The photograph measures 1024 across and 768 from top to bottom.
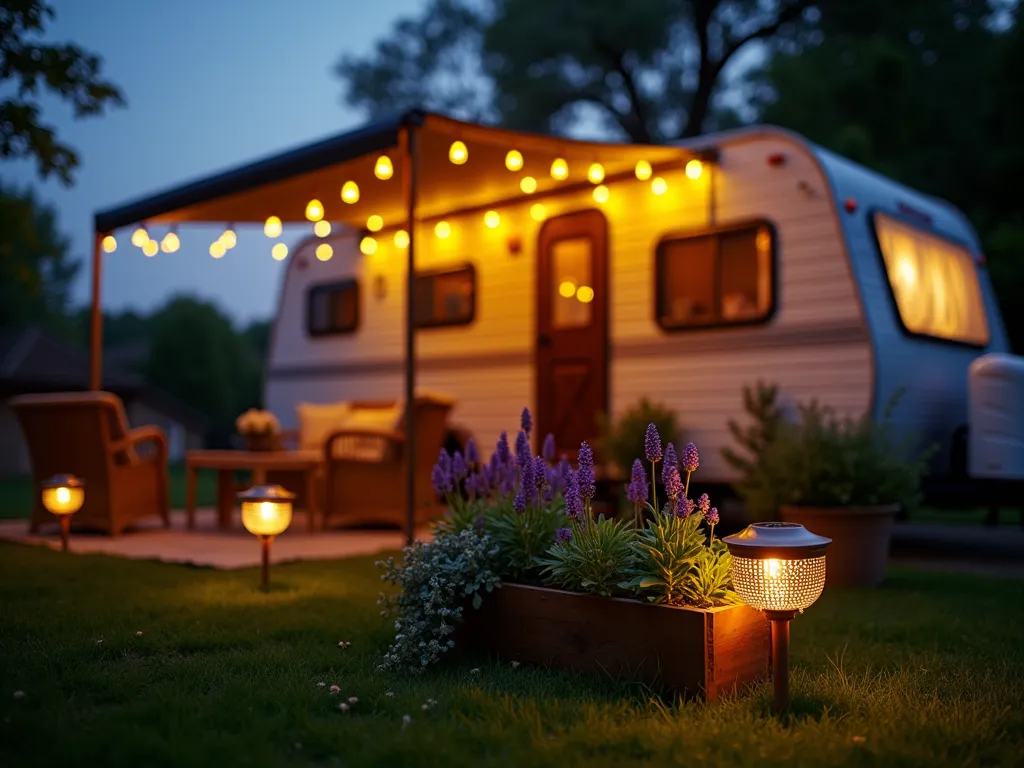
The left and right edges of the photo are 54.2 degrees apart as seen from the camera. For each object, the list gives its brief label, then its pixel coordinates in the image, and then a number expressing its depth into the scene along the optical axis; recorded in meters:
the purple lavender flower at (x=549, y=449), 4.13
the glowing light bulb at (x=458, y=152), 6.71
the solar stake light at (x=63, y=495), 6.11
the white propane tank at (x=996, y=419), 6.23
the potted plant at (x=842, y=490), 5.35
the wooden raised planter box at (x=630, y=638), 3.06
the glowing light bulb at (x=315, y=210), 8.46
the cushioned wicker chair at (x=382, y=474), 7.71
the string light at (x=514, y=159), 6.94
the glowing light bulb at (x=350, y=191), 7.41
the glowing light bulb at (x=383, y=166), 6.69
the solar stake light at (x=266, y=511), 4.86
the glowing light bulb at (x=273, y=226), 8.99
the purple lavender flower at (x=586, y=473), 3.34
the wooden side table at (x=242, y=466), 7.57
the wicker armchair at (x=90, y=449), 7.08
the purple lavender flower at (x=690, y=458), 3.15
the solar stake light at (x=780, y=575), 2.80
